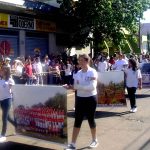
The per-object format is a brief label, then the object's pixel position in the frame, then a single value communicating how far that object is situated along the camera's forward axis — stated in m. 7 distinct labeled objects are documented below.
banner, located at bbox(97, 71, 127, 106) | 6.79
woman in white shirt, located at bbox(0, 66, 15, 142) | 4.72
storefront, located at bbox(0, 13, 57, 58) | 12.10
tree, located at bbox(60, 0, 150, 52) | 13.37
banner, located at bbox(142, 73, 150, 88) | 9.35
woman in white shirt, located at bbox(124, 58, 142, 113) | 6.89
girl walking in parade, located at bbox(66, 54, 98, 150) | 4.26
